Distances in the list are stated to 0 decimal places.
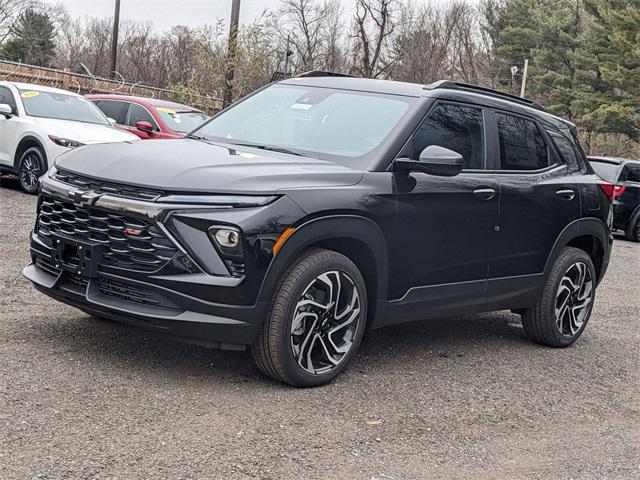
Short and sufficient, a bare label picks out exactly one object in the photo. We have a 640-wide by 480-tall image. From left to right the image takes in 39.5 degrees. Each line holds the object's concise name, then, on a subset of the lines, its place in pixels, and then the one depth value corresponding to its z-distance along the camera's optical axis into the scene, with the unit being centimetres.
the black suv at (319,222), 448
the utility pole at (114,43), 4050
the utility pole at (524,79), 4717
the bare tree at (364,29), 4181
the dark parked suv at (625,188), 1838
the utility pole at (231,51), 2508
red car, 1501
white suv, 1254
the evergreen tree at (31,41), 6162
